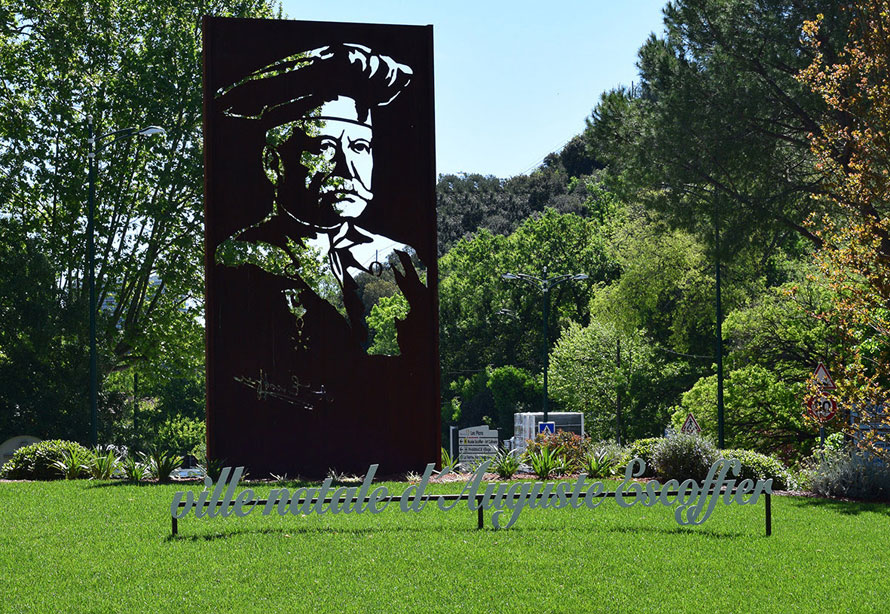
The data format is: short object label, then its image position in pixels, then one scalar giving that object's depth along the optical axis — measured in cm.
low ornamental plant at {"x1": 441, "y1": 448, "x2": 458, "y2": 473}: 1889
